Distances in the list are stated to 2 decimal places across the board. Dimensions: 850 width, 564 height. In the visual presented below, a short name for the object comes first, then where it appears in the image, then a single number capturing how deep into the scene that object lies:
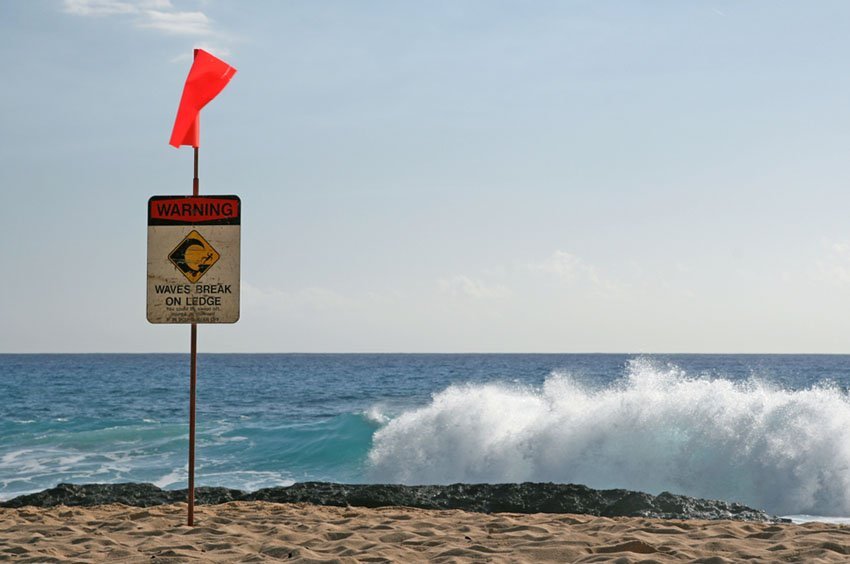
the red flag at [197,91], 7.49
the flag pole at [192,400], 7.29
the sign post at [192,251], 7.45
